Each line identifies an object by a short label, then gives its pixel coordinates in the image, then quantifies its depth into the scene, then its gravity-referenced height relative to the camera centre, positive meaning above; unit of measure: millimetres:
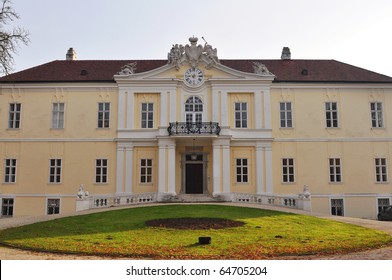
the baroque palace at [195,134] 29891 +3193
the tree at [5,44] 19188 +6343
